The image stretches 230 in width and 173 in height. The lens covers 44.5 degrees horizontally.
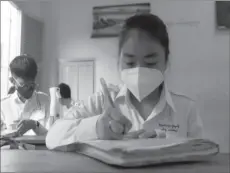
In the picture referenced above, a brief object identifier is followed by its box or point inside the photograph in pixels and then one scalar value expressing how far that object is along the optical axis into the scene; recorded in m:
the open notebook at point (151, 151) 0.34
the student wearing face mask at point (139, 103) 0.57
